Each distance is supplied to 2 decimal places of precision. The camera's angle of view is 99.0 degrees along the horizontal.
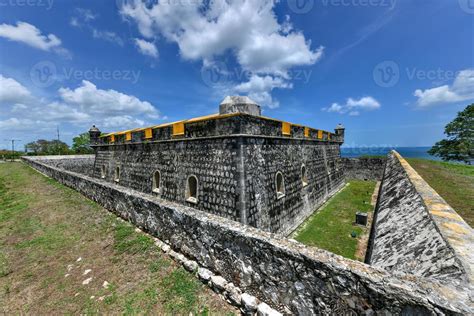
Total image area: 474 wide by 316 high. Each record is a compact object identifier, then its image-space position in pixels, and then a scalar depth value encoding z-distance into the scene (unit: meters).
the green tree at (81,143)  54.47
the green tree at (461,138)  27.39
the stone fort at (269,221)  2.23
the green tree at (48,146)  54.88
